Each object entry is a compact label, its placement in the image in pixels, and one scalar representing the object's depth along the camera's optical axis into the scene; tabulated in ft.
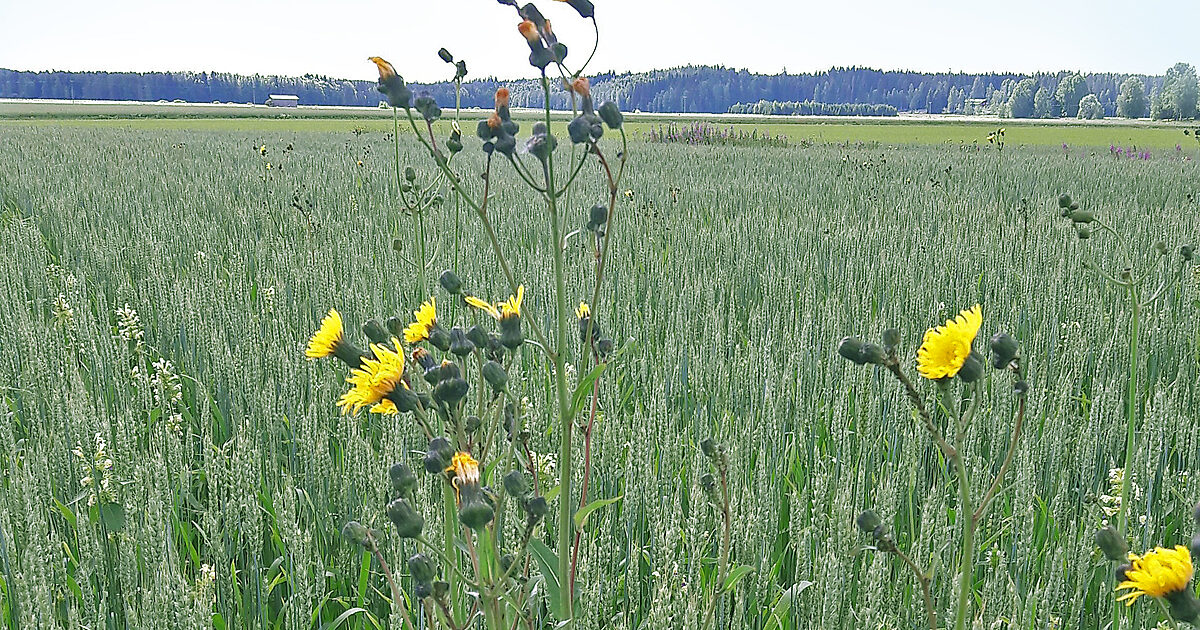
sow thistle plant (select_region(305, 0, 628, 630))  2.44
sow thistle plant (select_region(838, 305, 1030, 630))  2.33
